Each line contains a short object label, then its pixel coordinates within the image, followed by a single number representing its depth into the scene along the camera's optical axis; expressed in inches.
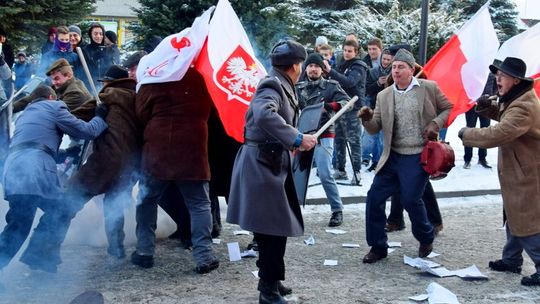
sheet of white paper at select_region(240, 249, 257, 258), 244.1
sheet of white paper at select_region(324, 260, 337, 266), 235.2
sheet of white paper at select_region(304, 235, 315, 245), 264.3
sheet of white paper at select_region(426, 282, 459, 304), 192.7
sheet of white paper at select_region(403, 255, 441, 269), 228.8
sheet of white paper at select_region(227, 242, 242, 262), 238.8
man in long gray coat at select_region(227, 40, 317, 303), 182.2
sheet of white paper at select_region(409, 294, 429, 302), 195.6
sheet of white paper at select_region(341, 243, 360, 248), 260.1
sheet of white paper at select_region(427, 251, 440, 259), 243.4
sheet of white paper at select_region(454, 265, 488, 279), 216.4
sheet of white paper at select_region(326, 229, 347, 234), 284.5
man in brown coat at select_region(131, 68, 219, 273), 218.7
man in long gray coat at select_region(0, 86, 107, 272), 203.2
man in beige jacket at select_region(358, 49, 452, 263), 233.0
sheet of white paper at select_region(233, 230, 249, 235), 280.5
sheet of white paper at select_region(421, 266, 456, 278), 219.2
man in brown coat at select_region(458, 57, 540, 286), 206.2
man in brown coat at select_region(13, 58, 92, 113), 246.7
